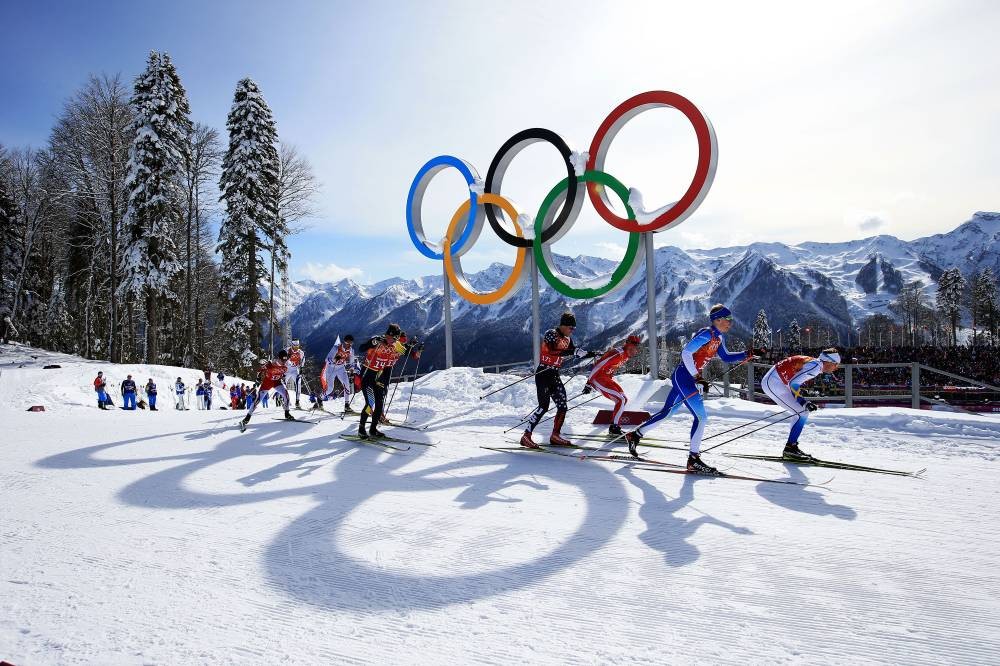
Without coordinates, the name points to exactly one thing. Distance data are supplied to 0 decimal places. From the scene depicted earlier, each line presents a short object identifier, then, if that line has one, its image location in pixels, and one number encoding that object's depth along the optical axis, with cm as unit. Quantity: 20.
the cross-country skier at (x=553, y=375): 813
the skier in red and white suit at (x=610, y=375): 841
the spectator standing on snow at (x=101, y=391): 1645
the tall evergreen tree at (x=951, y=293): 7675
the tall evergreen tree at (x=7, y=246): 3055
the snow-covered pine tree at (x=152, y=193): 2298
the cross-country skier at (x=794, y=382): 704
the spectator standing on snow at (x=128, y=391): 1695
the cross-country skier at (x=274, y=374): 1080
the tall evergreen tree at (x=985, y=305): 6625
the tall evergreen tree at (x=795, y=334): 9651
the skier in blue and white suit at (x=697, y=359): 682
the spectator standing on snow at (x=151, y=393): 1787
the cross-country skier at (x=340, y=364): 1279
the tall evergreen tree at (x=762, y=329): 9675
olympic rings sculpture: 1262
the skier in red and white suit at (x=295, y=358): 1159
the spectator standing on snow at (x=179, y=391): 1942
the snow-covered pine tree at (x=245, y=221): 2542
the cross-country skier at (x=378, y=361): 959
